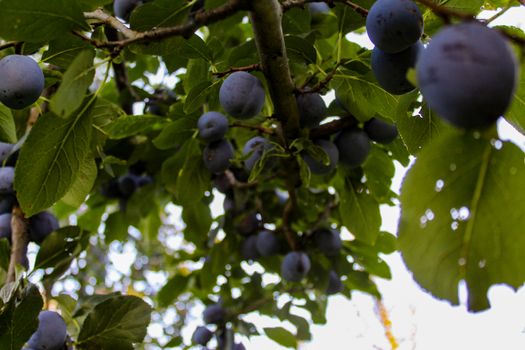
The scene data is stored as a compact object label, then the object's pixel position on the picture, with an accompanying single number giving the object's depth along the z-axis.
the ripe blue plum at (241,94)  0.57
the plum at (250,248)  0.90
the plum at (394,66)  0.50
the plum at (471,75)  0.33
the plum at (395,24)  0.47
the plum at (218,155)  0.71
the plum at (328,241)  0.84
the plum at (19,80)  0.51
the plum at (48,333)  0.61
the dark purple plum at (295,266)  0.82
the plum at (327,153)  0.66
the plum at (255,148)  0.66
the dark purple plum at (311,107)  0.62
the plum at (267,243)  0.86
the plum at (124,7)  0.71
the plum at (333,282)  0.90
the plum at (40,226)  0.72
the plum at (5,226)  0.69
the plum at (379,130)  0.68
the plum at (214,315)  0.93
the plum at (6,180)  0.68
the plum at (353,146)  0.68
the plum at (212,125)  0.68
